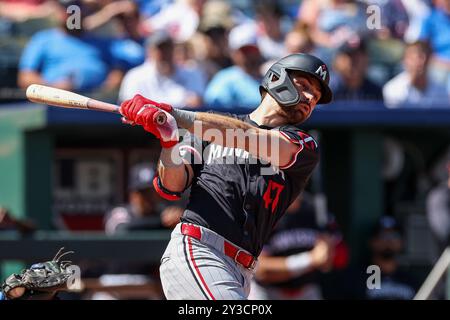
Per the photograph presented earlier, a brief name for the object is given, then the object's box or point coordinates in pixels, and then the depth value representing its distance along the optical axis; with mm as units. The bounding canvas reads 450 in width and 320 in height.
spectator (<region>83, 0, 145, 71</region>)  17469
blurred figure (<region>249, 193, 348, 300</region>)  15516
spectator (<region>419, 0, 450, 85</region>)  19109
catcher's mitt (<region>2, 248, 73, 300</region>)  9156
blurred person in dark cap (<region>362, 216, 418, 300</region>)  16062
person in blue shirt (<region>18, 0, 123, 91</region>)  16281
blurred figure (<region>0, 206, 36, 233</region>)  14539
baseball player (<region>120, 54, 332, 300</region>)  8680
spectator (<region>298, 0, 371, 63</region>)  18594
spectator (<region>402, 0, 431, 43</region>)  19344
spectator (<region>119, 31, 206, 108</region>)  16187
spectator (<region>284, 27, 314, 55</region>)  17156
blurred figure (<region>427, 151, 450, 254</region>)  17437
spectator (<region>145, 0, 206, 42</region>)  18453
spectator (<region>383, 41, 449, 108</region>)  17437
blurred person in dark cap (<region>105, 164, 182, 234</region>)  15516
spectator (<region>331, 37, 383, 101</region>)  16922
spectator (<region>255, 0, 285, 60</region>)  18016
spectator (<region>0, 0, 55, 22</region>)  17891
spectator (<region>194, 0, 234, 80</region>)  17625
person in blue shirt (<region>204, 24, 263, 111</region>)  16281
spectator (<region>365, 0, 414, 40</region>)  19781
